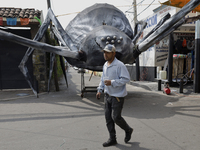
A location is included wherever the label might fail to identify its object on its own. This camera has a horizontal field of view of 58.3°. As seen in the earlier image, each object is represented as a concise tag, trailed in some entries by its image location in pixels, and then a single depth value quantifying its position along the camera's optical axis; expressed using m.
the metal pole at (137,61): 12.85
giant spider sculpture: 4.95
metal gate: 8.91
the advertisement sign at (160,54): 11.48
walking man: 2.85
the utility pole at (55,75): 8.79
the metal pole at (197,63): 7.47
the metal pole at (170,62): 9.12
